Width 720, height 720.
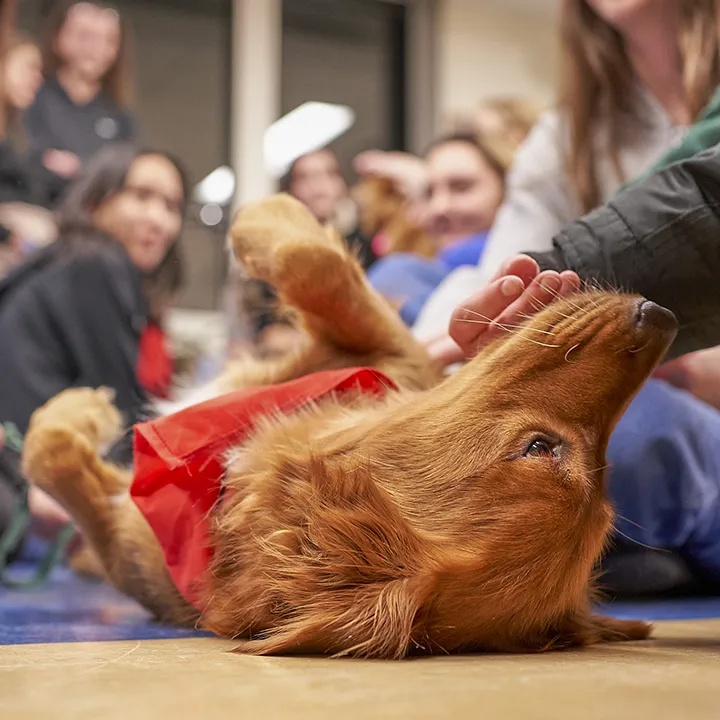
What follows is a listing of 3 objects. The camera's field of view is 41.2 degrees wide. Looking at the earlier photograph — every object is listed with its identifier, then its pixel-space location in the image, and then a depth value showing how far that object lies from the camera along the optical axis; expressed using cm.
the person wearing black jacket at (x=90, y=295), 333
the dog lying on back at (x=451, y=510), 118
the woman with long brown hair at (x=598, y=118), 248
